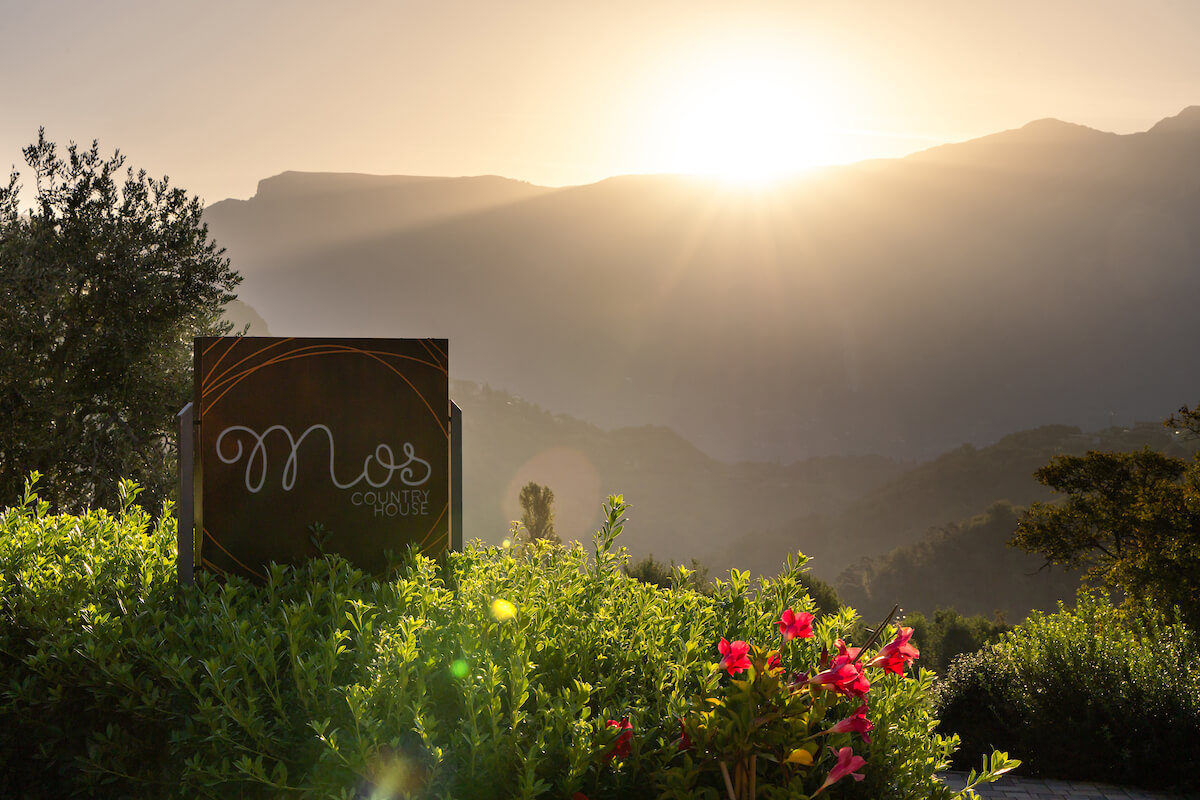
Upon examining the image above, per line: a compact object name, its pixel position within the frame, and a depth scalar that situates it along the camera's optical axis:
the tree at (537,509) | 23.97
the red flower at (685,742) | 2.21
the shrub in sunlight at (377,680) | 2.25
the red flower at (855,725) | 2.10
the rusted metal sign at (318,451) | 3.85
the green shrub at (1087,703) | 8.23
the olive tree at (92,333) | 13.10
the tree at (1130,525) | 11.73
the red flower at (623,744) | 2.23
